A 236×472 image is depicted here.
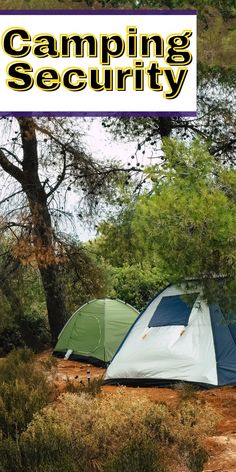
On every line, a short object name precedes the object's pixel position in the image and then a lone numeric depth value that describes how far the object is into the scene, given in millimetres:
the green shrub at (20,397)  7246
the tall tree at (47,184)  15789
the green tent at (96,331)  15180
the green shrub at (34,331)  18722
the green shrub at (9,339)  18469
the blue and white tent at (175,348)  10992
